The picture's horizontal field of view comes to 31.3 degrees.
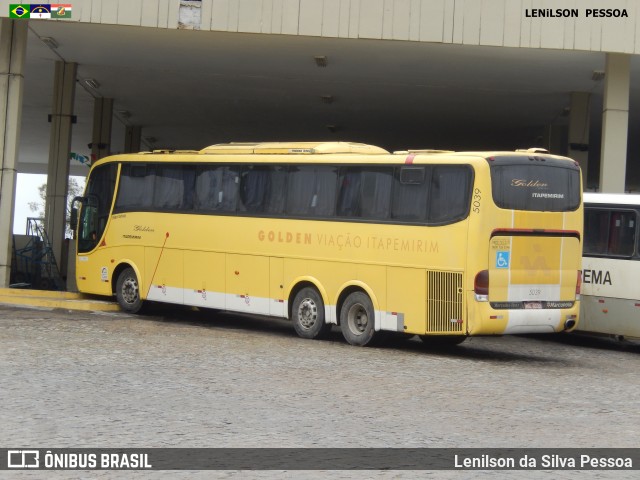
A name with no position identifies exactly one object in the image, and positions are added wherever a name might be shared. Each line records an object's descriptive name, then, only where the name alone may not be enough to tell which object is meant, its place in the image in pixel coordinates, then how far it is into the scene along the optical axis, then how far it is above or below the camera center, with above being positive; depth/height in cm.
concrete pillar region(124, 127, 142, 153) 4445 +443
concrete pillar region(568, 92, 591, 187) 2972 +397
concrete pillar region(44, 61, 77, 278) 3080 +207
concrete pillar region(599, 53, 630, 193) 2383 +323
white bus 1972 +25
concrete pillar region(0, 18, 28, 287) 2397 +273
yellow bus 1675 +45
